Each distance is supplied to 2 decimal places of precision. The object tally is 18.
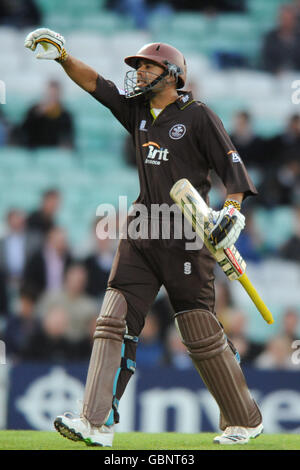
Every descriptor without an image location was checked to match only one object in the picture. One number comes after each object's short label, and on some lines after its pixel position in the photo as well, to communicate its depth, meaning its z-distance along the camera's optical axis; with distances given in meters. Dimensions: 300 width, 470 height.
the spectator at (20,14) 24.41
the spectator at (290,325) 17.08
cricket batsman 9.41
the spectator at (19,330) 15.83
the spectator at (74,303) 15.94
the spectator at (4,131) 21.39
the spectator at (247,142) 20.06
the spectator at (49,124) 20.06
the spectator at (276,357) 16.17
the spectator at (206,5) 25.33
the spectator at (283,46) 23.11
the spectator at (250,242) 18.87
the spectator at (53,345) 15.63
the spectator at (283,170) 19.89
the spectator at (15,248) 17.66
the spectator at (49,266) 17.08
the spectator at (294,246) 19.19
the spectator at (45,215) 17.95
